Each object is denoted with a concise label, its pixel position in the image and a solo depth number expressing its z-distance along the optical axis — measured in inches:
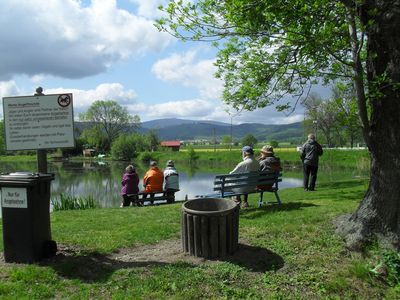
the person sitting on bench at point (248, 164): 371.6
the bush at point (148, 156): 2844.5
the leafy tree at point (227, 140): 4382.4
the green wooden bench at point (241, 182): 348.8
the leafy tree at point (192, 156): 2539.6
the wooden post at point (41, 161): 234.5
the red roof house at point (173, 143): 4700.3
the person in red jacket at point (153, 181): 525.7
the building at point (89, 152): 3609.7
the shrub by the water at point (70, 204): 555.9
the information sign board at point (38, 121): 225.1
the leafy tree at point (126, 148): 3105.3
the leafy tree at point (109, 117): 4101.9
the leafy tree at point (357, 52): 228.5
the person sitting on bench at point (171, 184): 539.8
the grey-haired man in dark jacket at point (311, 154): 520.7
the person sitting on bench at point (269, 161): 390.9
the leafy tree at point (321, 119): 2207.6
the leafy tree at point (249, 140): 3870.1
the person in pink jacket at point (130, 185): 528.1
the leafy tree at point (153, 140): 3422.7
